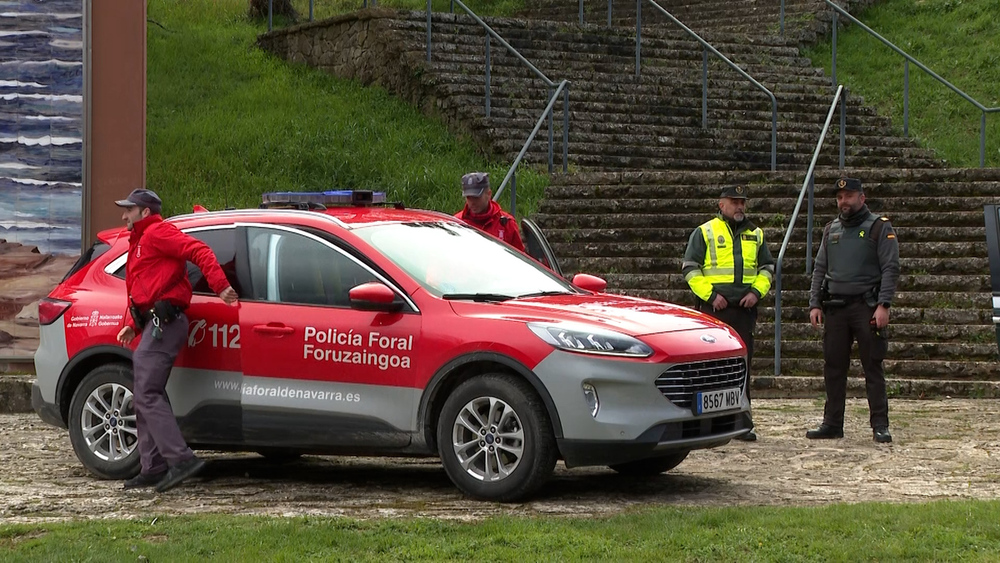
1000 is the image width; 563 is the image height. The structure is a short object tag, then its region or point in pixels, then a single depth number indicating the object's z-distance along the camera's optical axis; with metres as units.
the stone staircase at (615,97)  21.00
